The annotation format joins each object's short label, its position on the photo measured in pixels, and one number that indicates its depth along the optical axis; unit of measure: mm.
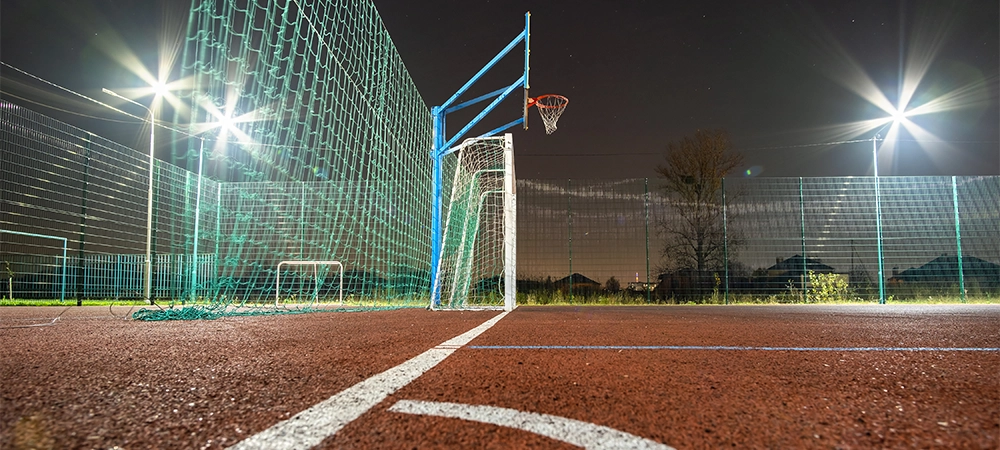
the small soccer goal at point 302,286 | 10003
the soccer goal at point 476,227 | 8711
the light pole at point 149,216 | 10727
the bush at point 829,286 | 12859
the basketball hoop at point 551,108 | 11594
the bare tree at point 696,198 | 13047
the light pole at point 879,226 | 12789
